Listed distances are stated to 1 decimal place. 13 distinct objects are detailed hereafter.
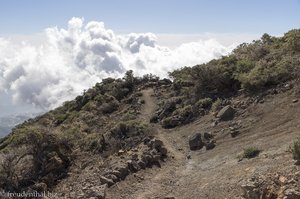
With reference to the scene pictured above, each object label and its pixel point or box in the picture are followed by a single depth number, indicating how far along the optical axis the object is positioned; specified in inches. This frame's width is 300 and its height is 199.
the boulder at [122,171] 473.7
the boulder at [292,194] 267.8
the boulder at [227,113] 620.5
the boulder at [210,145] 546.5
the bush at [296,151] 344.7
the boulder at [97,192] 406.0
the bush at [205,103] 726.1
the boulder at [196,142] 573.2
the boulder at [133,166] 496.7
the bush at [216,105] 683.3
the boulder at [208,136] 581.1
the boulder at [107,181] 454.6
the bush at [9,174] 531.1
